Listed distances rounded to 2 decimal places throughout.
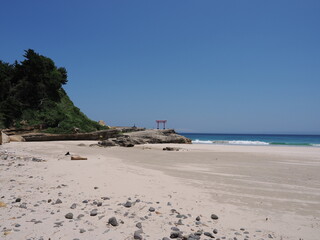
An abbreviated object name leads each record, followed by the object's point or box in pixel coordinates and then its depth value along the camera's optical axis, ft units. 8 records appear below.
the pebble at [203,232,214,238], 10.96
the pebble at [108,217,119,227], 11.64
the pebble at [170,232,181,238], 10.68
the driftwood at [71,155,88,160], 33.50
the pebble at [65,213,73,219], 12.21
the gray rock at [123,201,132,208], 14.28
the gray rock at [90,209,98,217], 12.78
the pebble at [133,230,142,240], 10.36
